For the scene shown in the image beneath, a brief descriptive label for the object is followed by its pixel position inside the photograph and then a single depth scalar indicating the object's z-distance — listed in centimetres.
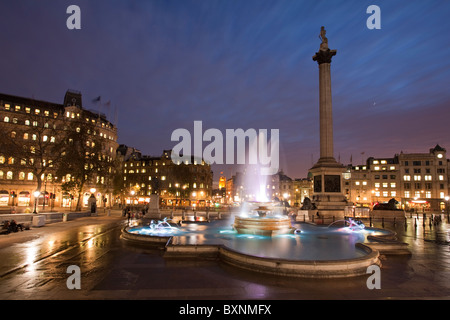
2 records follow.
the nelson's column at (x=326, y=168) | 3198
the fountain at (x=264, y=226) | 1889
